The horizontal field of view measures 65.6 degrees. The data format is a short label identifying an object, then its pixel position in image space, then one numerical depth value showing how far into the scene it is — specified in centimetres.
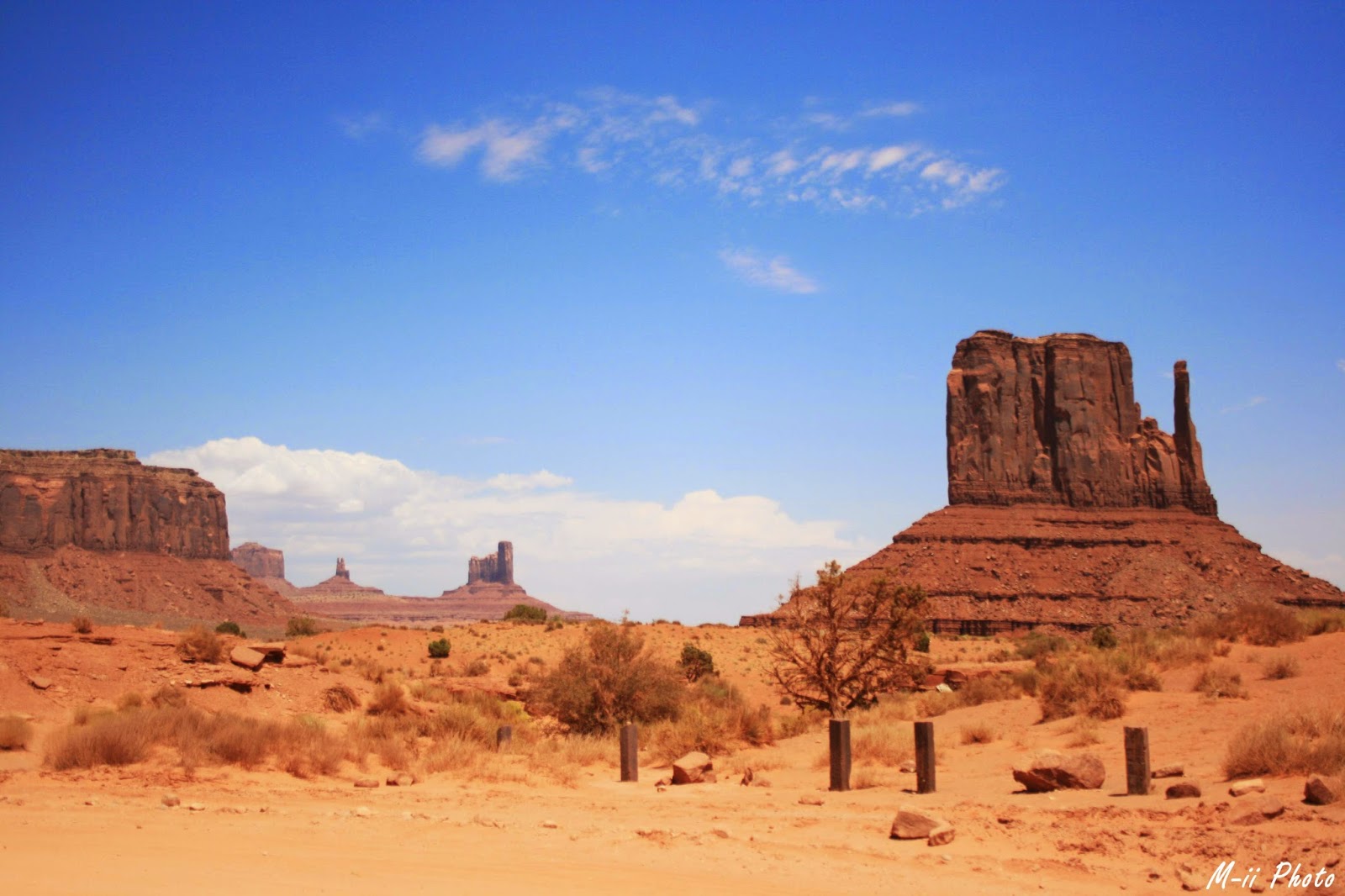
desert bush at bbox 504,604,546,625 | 6656
